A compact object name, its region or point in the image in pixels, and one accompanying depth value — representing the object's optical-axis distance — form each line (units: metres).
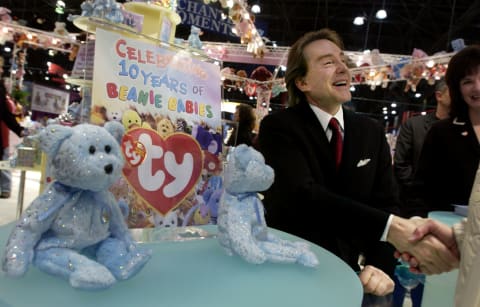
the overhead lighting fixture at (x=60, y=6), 7.84
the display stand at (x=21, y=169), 3.09
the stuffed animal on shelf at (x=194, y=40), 1.35
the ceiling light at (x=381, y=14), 7.20
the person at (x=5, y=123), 4.28
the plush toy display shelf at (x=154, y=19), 1.36
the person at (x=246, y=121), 2.58
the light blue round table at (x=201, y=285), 0.64
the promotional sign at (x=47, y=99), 9.62
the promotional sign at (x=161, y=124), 1.02
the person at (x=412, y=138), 2.88
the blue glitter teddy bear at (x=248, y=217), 0.90
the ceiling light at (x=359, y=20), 8.26
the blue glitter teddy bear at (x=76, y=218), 0.68
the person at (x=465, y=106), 1.88
